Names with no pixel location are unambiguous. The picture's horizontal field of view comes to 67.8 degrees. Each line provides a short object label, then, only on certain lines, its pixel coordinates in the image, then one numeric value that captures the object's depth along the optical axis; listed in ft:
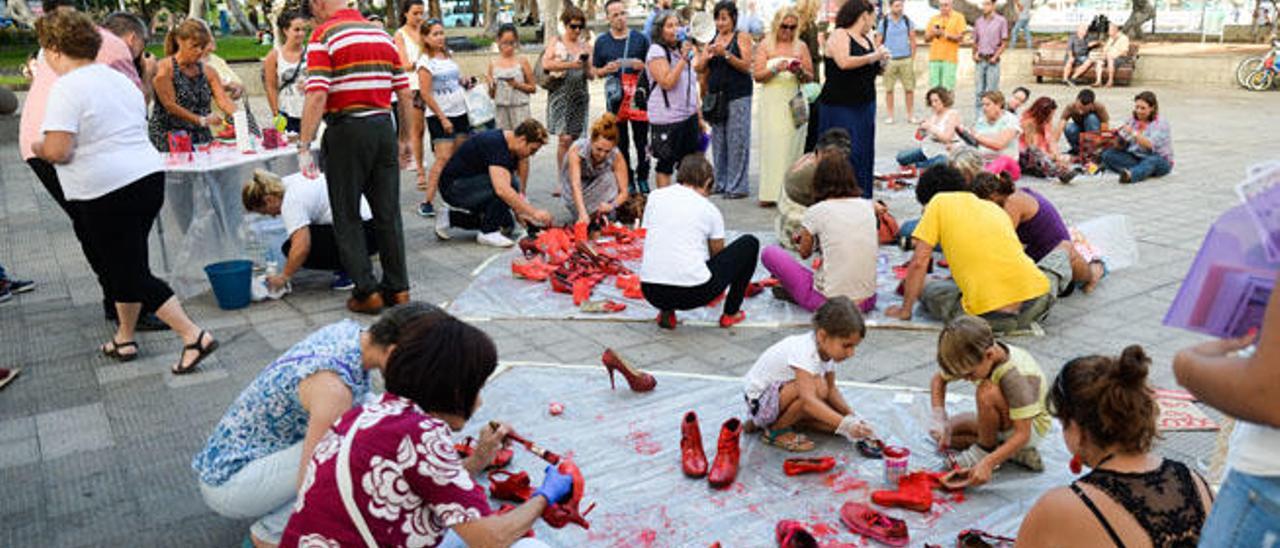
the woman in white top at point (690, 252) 15.78
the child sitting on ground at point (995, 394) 10.39
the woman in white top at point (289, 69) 24.71
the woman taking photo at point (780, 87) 25.12
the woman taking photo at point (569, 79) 26.58
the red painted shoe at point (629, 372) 13.39
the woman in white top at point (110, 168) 13.57
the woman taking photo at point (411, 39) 27.78
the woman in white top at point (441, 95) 26.00
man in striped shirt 15.93
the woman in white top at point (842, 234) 15.76
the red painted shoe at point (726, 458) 10.96
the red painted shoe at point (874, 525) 9.72
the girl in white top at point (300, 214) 18.39
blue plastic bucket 17.88
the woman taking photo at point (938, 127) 27.13
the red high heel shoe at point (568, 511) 8.32
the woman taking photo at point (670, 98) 24.64
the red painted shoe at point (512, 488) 10.73
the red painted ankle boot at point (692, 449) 11.22
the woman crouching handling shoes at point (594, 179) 22.01
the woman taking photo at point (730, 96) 25.53
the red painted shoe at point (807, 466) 11.23
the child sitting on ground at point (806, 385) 11.00
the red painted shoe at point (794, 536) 9.47
